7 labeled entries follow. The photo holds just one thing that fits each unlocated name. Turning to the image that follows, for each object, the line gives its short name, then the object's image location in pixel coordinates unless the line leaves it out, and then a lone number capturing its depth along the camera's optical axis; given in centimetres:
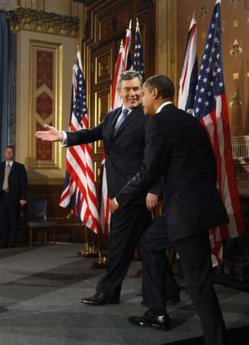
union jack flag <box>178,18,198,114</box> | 409
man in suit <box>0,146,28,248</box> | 640
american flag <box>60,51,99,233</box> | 496
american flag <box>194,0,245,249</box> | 363
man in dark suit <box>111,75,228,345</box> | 213
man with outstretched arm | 303
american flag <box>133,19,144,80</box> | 480
